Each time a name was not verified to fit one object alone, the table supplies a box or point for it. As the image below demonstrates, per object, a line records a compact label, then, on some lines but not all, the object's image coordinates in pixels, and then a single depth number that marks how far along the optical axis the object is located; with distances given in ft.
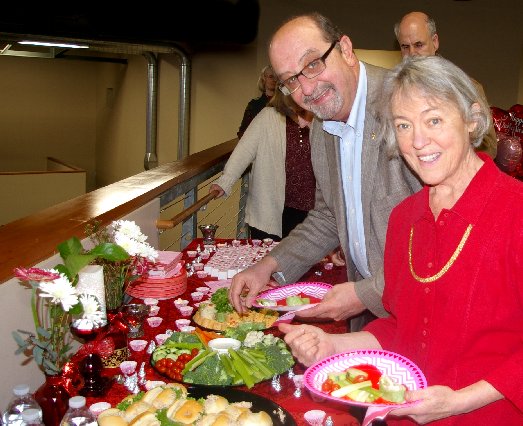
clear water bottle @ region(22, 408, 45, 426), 3.90
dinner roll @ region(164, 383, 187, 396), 5.16
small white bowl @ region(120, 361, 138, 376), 5.95
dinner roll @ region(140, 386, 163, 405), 5.04
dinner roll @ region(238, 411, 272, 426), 4.77
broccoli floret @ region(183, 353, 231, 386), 5.60
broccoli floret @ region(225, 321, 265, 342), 6.58
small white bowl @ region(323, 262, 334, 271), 9.87
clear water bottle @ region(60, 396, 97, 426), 4.37
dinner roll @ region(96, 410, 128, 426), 4.68
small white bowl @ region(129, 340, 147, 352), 6.48
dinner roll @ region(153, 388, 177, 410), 4.97
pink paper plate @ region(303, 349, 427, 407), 4.81
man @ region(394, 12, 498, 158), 13.33
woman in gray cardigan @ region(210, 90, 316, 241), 14.01
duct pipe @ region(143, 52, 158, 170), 37.11
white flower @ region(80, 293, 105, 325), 5.14
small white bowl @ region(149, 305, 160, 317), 7.54
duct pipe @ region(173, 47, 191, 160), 34.99
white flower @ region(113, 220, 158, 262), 6.31
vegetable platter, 5.65
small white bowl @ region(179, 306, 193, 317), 7.50
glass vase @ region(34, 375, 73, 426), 4.78
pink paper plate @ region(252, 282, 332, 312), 7.59
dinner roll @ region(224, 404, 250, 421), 4.84
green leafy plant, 4.74
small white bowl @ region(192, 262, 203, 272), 9.55
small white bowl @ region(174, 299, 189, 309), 7.79
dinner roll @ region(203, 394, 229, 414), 4.93
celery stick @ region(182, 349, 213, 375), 5.76
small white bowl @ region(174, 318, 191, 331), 7.12
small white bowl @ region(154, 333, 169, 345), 6.59
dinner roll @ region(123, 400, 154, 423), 4.84
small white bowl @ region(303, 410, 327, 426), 5.15
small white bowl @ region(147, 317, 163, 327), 7.18
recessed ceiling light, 29.25
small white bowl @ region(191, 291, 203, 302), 8.18
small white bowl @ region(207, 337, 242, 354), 6.09
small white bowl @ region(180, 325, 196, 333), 6.83
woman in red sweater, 4.57
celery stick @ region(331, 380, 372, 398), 4.68
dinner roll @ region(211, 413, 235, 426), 4.70
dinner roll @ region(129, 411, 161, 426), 4.71
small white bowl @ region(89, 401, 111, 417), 5.12
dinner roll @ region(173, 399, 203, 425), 4.78
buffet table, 5.31
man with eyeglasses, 6.75
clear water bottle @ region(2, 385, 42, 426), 4.08
